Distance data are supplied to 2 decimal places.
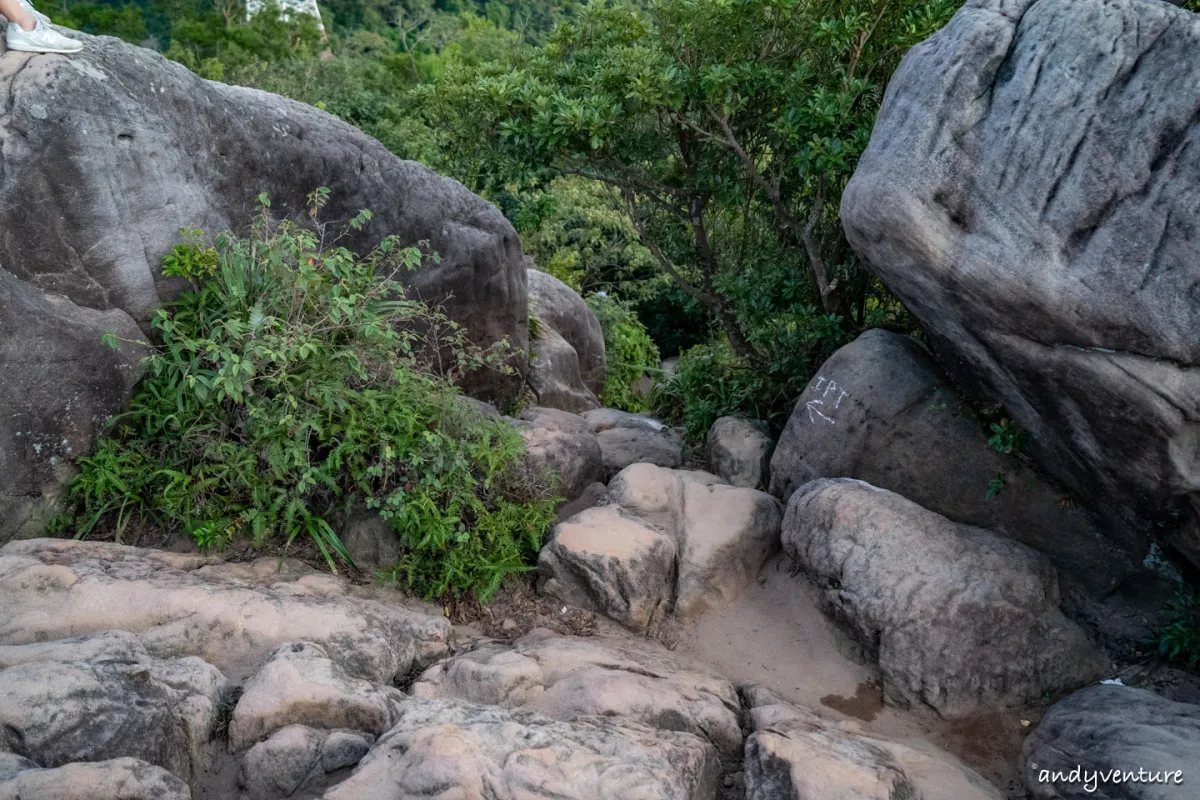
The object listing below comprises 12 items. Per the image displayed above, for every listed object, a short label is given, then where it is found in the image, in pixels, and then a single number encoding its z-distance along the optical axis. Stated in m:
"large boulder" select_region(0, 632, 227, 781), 3.04
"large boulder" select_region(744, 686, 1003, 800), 3.55
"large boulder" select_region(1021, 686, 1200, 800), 3.57
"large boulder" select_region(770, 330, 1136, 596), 4.95
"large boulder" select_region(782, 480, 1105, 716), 4.51
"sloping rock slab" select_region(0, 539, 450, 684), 3.87
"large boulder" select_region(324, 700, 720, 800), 3.12
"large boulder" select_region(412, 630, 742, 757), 3.97
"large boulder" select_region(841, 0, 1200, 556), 3.81
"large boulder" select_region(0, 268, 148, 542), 4.39
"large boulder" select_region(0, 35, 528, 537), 4.48
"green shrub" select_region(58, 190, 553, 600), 4.62
